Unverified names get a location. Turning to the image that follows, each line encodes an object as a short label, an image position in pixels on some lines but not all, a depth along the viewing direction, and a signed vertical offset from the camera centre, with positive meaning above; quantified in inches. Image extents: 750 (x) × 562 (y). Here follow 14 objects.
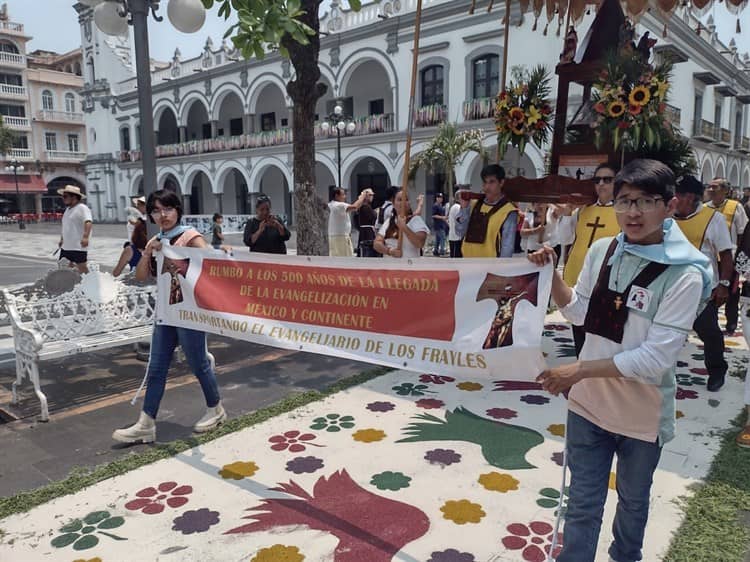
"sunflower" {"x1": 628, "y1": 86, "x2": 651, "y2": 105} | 181.3 +33.7
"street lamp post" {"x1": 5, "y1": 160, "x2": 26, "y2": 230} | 1323.8 +109.6
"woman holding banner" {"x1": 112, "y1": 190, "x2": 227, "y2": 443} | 150.8 -39.3
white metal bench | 170.7 -38.1
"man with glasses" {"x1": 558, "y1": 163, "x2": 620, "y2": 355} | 160.6 -7.0
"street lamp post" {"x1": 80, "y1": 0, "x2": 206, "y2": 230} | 225.1 +67.6
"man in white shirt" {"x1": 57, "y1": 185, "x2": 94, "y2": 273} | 280.2 -11.1
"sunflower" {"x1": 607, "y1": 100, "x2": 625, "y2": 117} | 185.5 +30.4
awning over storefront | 1708.9 +72.2
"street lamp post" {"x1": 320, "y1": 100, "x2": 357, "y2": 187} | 726.5 +119.0
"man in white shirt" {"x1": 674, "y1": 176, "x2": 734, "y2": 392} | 177.5 -15.3
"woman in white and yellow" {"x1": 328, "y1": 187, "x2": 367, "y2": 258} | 390.0 -15.1
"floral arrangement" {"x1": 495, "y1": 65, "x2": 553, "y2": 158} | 209.2 +34.0
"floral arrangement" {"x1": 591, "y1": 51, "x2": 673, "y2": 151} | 182.9 +32.9
